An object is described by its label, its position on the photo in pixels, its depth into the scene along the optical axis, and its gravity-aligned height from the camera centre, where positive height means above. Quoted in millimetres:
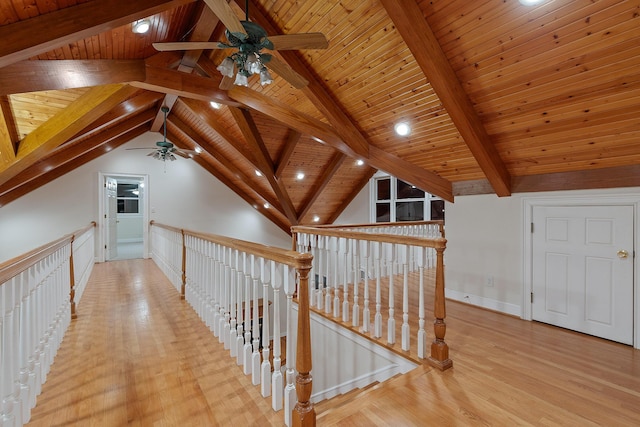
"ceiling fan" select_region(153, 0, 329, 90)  1970 +1241
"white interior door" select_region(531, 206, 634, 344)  2740 -593
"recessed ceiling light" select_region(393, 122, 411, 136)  3532 +1014
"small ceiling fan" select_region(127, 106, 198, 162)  5410 +1157
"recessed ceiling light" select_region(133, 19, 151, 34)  2746 +1768
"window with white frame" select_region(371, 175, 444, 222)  6750 +196
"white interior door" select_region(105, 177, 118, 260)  7219 -123
